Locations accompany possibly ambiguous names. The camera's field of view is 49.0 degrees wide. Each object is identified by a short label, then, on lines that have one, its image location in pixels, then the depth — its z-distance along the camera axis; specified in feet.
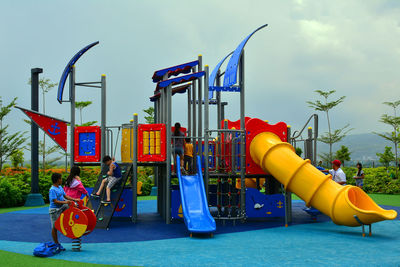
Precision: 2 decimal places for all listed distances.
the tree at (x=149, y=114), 111.54
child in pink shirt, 26.91
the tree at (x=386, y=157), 113.70
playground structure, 36.82
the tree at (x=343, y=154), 126.52
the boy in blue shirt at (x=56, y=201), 25.48
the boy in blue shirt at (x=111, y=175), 40.52
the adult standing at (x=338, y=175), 39.83
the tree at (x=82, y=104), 124.26
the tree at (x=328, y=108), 133.30
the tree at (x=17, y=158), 108.99
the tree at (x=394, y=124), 113.70
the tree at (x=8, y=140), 93.71
